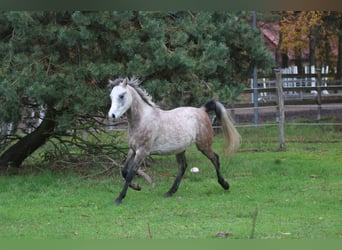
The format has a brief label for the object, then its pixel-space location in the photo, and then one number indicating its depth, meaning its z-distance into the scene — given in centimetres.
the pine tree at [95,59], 1764
